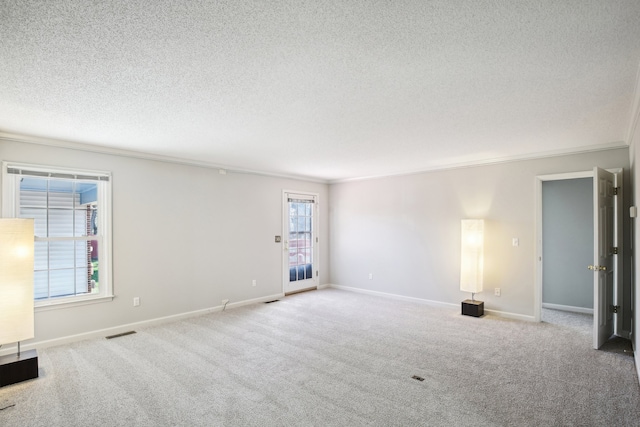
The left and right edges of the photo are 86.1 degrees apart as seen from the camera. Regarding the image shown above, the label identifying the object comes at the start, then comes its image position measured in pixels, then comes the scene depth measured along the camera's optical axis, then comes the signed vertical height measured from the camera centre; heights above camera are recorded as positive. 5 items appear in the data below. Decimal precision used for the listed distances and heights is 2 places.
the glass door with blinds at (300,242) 6.84 -0.56
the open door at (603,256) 3.76 -0.46
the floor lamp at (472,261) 5.26 -0.70
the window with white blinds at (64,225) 3.95 -0.12
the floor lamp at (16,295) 3.12 -0.75
